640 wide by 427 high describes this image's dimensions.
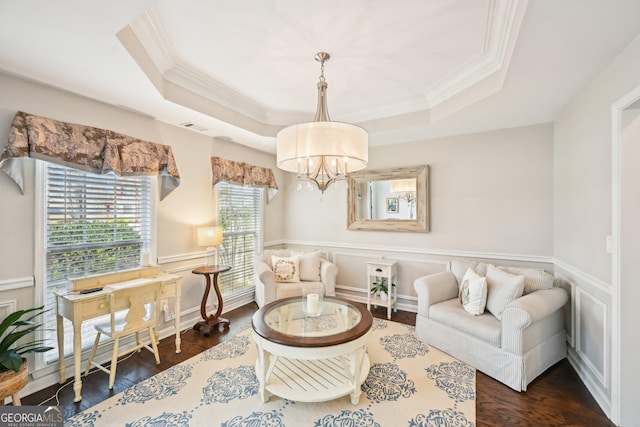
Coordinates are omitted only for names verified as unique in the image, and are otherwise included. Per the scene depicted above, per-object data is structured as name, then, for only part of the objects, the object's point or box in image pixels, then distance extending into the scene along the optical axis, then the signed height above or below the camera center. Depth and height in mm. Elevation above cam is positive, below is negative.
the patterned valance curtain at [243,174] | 3738 +606
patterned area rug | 1884 -1446
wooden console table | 2133 -735
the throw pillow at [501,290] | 2516 -740
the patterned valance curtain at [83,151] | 2068 +574
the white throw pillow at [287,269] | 3853 -799
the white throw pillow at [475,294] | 2668 -825
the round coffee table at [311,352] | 1954 -1017
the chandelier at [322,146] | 2047 +526
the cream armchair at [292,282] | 3516 -873
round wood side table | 3271 -1154
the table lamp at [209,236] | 3340 -280
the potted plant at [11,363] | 1715 -989
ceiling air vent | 3229 +1080
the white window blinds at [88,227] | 2328 -121
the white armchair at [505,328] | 2219 -1068
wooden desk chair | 2256 -890
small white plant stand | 3742 -928
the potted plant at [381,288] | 3895 -1095
